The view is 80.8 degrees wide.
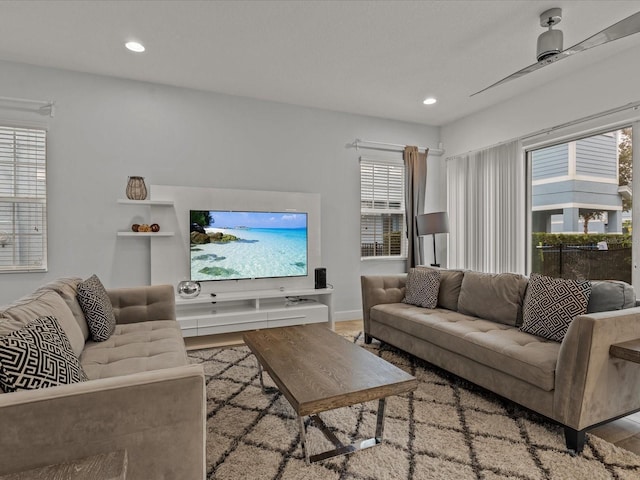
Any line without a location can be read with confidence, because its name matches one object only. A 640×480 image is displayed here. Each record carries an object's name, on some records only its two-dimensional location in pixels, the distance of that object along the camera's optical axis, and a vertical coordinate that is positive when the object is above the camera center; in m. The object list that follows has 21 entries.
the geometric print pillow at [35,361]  1.20 -0.41
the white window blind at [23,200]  3.39 +0.40
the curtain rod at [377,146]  4.82 +1.26
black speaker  4.28 -0.41
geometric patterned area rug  1.71 -1.04
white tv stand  3.60 -0.70
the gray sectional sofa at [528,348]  1.86 -0.66
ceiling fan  2.36 +1.36
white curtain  4.23 +0.39
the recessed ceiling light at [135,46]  3.07 +1.62
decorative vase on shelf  3.63 +0.52
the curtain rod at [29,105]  3.37 +1.27
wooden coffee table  1.64 -0.65
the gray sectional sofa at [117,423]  1.08 -0.55
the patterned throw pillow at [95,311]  2.38 -0.44
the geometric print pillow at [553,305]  2.32 -0.42
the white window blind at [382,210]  4.95 +0.42
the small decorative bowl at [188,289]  3.73 -0.46
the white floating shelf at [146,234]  3.62 +0.08
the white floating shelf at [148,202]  3.54 +0.39
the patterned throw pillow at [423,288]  3.46 -0.44
